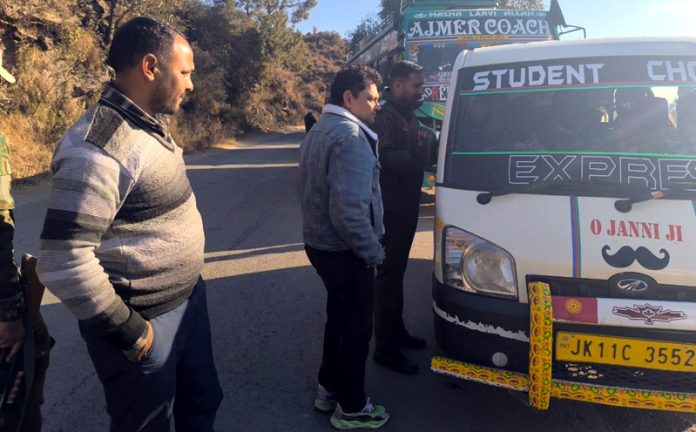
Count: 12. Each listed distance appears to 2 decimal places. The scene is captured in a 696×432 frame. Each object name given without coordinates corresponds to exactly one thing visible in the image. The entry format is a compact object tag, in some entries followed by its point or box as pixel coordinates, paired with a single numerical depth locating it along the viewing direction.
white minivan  2.38
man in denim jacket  2.58
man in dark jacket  3.50
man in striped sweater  1.55
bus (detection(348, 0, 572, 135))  7.96
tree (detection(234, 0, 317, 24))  35.22
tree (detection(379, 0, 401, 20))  30.91
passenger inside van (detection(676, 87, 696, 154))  2.96
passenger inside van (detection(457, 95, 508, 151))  3.20
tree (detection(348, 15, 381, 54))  28.63
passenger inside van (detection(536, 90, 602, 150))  3.07
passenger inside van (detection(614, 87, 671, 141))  3.09
